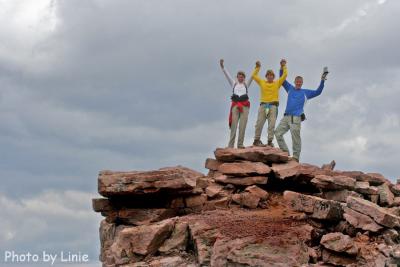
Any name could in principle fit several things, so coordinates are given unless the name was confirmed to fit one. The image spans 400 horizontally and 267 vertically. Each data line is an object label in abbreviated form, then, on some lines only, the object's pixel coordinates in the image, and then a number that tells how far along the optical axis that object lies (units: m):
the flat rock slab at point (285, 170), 25.20
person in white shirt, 27.61
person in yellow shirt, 27.58
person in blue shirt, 27.47
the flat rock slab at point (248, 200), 24.20
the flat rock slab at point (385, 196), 24.83
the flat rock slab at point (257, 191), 24.47
